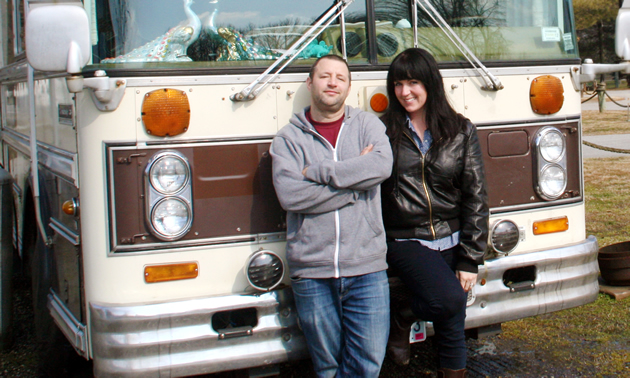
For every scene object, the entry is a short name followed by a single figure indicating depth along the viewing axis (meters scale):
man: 2.76
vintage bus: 2.75
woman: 3.01
